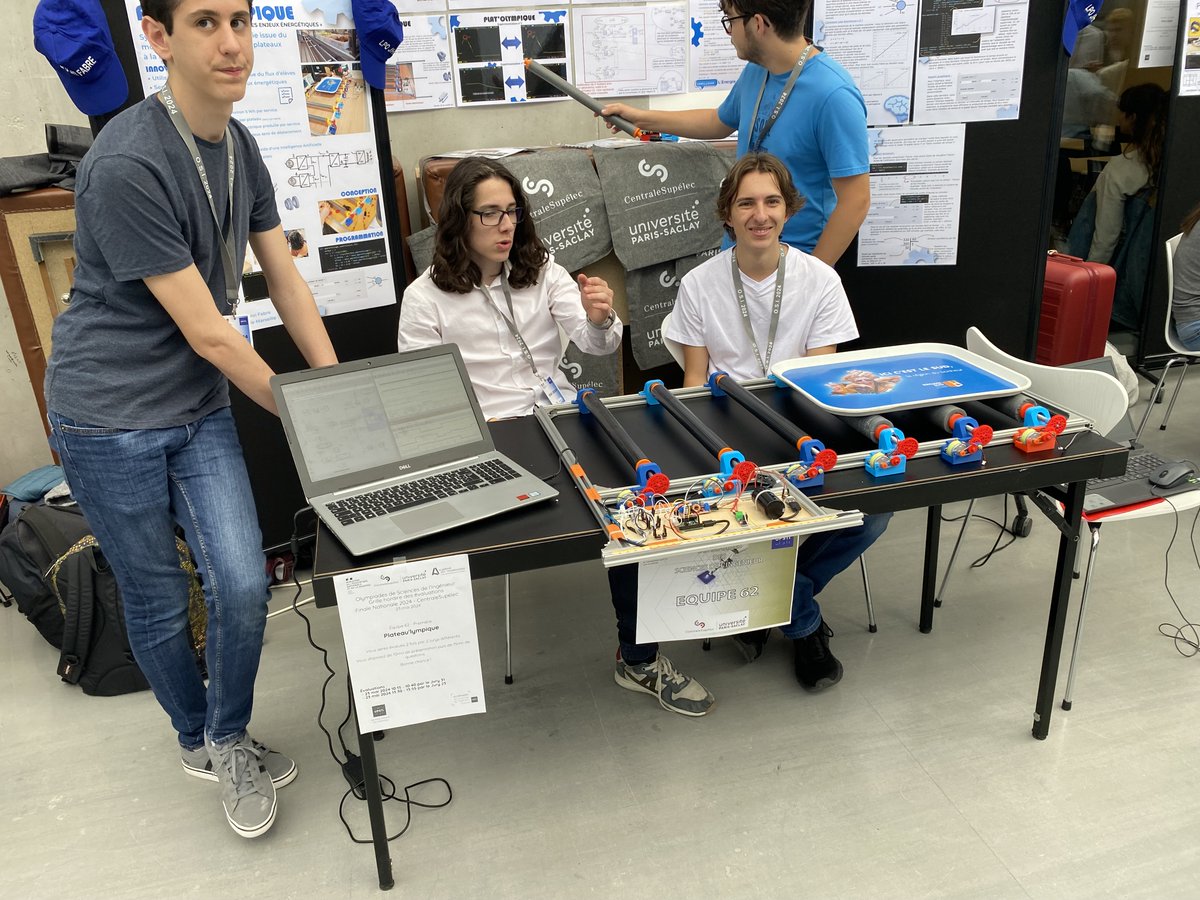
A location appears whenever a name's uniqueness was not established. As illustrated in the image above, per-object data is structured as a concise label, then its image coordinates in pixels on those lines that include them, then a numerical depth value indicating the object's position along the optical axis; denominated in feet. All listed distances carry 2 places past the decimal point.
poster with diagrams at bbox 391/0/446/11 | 10.91
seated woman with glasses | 7.52
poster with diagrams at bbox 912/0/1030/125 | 9.98
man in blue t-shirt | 8.50
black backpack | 7.79
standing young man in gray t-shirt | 5.02
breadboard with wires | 4.92
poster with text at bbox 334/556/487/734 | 4.86
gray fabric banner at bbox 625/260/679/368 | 11.10
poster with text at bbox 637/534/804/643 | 5.26
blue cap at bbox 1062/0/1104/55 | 9.63
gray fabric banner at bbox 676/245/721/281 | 11.17
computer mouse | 7.41
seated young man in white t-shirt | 7.46
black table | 5.01
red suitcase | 12.05
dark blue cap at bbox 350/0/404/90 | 8.38
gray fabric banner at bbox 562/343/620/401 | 11.05
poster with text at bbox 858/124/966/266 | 10.53
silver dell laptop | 5.21
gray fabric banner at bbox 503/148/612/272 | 10.30
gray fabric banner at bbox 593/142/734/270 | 10.61
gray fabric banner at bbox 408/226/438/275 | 10.20
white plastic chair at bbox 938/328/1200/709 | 6.74
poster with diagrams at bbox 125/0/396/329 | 8.11
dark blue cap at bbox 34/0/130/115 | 6.86
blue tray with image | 6.03
